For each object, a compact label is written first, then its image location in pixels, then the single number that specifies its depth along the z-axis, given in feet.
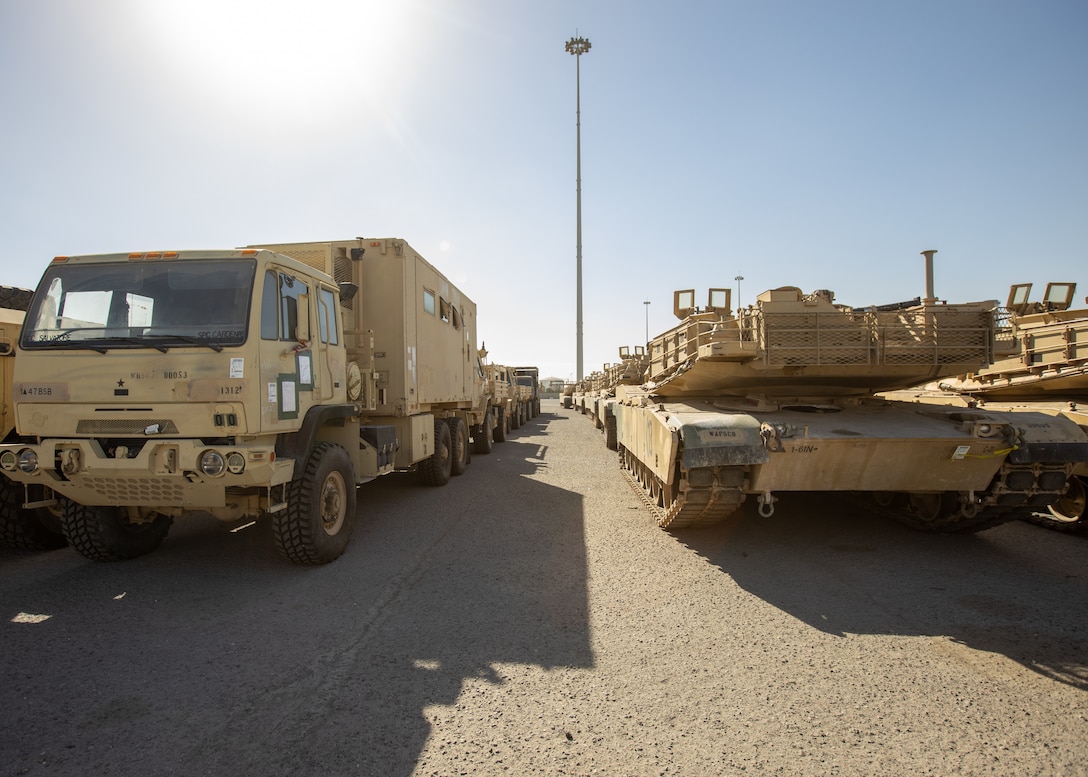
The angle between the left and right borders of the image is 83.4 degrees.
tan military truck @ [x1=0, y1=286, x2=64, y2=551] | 18.60
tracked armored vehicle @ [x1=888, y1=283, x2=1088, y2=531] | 21.49
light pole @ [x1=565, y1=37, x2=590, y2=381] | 108.78
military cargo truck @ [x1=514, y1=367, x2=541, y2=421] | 89.25
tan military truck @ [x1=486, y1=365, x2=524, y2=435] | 54.41
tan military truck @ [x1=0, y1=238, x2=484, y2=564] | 14.87
